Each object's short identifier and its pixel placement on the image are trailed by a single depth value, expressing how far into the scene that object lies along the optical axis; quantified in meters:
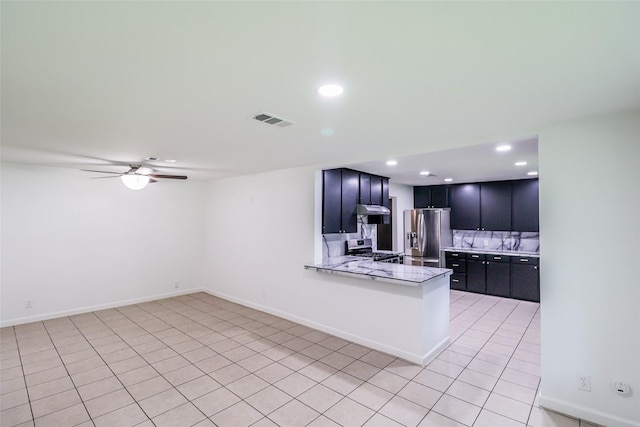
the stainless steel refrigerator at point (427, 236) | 7.01
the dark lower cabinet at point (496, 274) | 5.91
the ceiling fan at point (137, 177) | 3.97
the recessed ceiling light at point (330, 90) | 1.89
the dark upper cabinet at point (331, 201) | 4.71
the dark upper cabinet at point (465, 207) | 6.86
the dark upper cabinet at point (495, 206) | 6.44
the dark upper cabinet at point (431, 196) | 7.22
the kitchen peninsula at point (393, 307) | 3.56
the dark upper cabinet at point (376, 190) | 5.57
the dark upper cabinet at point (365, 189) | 5.29
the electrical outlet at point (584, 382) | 2.47
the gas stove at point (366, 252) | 5.48
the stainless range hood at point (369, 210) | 5.11
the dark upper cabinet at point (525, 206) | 6.11
